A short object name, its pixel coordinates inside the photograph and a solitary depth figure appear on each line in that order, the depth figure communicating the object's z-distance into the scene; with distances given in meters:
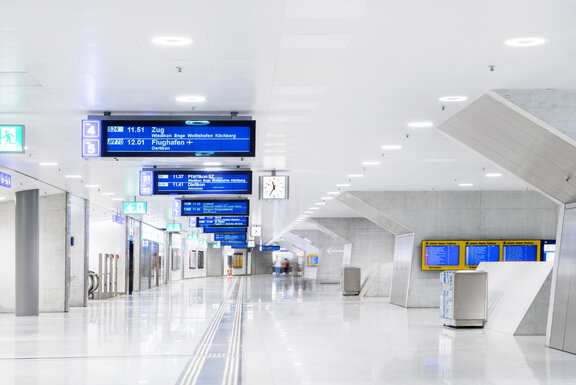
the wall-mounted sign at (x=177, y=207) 22.14
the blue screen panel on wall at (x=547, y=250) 23.58
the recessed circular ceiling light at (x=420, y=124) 12.53
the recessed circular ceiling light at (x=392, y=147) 14.93
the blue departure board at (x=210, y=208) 21.91
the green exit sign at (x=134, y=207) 25.64
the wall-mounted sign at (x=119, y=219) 32.72
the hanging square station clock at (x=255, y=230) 38.86
